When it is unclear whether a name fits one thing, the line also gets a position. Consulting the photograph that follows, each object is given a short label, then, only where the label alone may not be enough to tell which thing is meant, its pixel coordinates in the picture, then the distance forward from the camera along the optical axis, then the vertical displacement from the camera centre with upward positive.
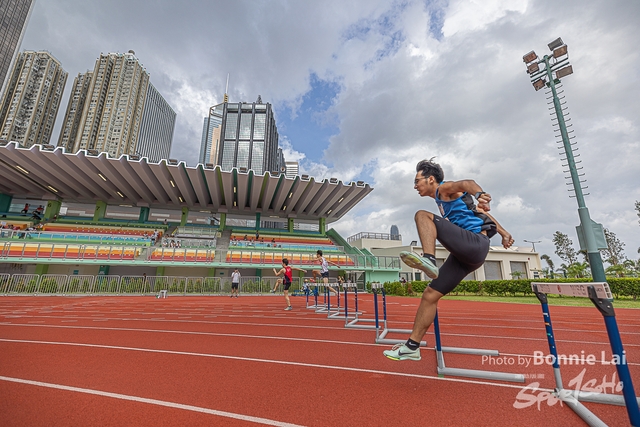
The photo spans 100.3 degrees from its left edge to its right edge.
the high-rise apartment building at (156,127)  93.88 +56.21
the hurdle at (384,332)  3.97 -0.88
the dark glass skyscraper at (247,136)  96.38 +50.19
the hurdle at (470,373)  2.53 -0.87
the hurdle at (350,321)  5.28 -0.90
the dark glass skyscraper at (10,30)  56.78 +51.26
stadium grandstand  16.98 +5.36
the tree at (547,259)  49.81 +4.50
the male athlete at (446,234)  2.16 +0.38
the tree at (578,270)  23.67 +1.24
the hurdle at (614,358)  1.36 -0.42
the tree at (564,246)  50.06 +7.03
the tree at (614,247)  43.21 +6.13
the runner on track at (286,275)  8.83 +0.08
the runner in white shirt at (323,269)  8.97 +0.30
